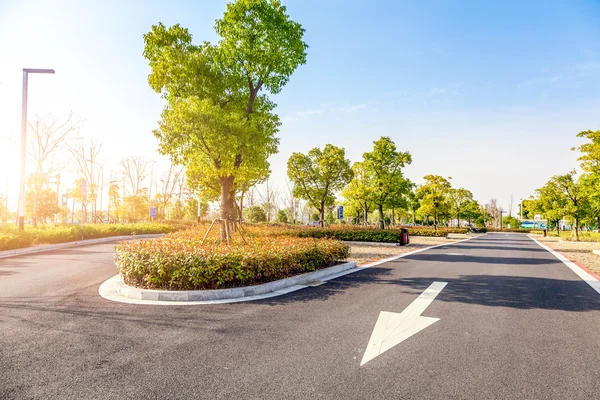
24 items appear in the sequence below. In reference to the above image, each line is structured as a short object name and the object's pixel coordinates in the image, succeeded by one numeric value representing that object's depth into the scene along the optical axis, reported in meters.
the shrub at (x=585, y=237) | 30.68
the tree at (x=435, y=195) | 37.66
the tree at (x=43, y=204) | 38.59
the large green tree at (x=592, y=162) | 20.39
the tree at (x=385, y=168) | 29.34
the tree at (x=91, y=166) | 39.16
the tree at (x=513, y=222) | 77.38
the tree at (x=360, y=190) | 30.62
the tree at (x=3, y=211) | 41.44
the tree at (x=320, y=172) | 32.25
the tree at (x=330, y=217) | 59.19
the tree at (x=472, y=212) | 56.94
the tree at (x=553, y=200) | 33.93
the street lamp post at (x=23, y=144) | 15.60
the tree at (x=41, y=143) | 30.25
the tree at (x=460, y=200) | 54.38
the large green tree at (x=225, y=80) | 9.82
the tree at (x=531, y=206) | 53.66
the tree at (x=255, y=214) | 47.62
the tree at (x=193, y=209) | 47.72
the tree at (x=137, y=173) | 47.23
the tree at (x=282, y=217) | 48.97
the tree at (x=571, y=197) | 32.44
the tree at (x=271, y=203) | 54.86
